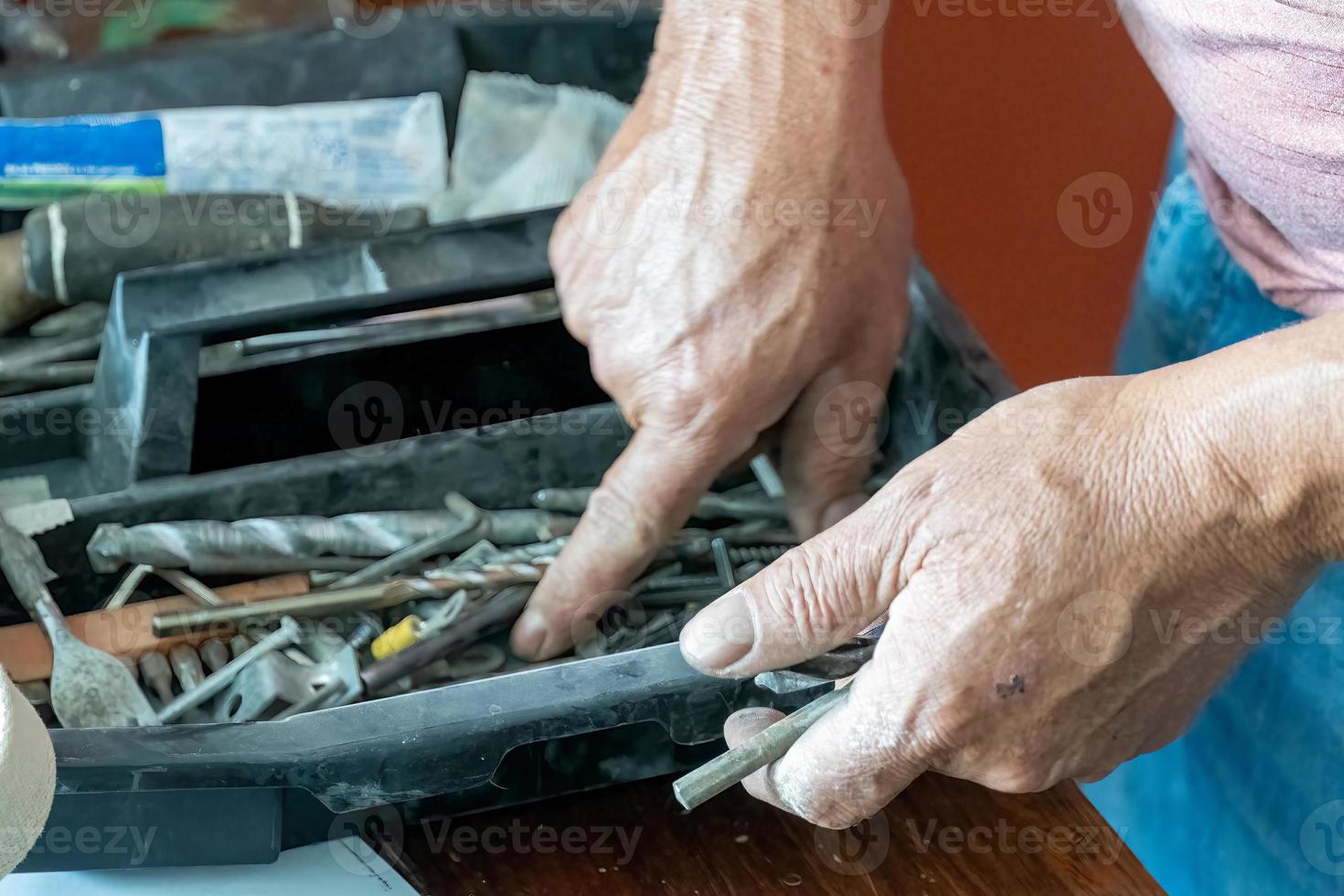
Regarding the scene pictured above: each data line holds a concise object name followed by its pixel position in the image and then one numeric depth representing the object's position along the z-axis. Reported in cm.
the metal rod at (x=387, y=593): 92
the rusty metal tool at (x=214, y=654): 91
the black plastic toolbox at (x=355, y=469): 83
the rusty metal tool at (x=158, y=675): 90
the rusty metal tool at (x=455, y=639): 90
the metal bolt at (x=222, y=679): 89
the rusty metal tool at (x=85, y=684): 89
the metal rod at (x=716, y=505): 96
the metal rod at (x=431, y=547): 93
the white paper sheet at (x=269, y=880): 86
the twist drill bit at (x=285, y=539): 92
